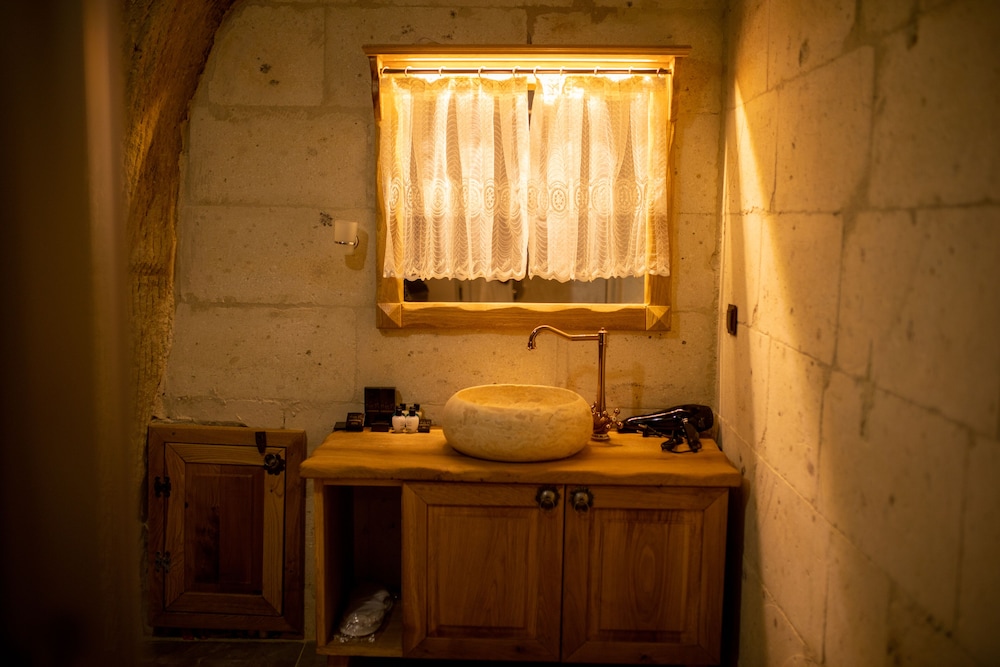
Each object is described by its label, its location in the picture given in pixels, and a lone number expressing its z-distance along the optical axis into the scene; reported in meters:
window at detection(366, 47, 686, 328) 2.62
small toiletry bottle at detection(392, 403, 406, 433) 2.70
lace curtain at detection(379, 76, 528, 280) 2.63
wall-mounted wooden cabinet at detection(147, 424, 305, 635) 2.83
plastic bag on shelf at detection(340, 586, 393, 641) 2.48
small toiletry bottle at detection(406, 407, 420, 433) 2.71
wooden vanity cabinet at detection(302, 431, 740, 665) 2.32
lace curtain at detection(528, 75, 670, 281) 2.62
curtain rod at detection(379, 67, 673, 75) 2.60
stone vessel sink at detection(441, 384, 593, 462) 2.30
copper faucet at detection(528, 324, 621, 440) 2.62
